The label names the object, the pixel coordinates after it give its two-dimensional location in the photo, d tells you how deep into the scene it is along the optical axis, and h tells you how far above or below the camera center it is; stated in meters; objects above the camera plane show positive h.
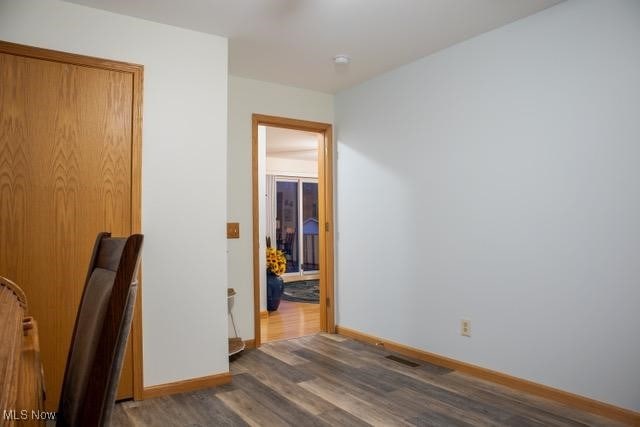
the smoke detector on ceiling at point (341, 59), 3.30 +1.26
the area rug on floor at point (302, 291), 6.36 -1.25
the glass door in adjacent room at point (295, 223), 8.59 -0.11
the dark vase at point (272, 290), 5.36 -0.93
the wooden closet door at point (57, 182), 2.34 +0.21
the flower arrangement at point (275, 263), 5.39 -0.59
